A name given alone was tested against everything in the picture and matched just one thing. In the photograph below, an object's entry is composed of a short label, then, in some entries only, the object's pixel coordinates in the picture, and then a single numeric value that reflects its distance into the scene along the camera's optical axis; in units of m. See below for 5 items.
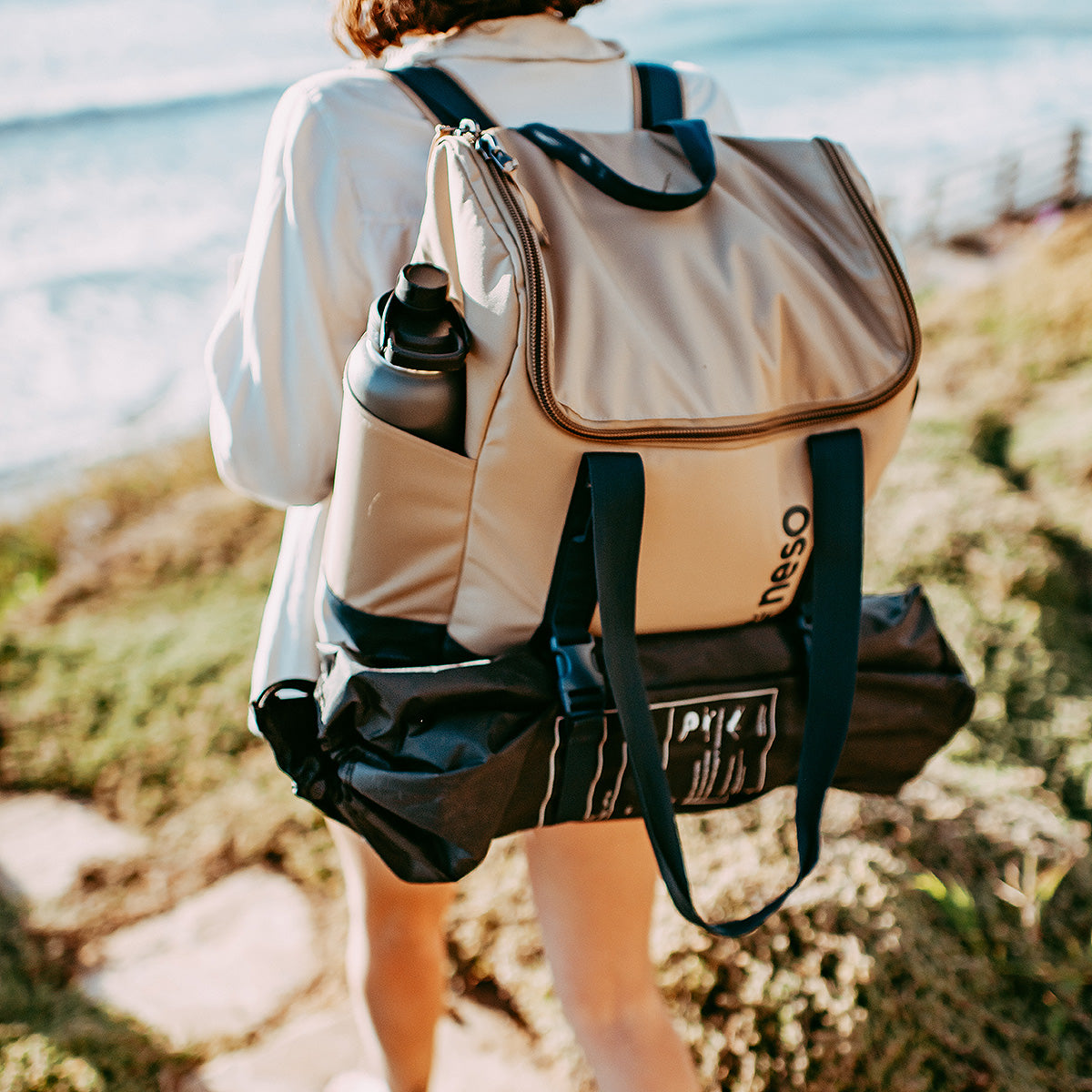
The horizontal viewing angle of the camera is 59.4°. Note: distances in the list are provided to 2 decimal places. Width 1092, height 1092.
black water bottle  0.83
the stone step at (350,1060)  1.68
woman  0.95
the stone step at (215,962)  1.83
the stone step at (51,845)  2.12
